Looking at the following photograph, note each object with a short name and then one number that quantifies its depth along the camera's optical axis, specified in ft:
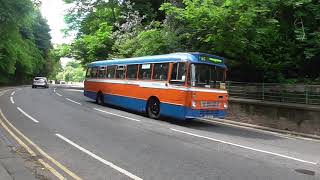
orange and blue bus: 55.11
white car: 169.37
